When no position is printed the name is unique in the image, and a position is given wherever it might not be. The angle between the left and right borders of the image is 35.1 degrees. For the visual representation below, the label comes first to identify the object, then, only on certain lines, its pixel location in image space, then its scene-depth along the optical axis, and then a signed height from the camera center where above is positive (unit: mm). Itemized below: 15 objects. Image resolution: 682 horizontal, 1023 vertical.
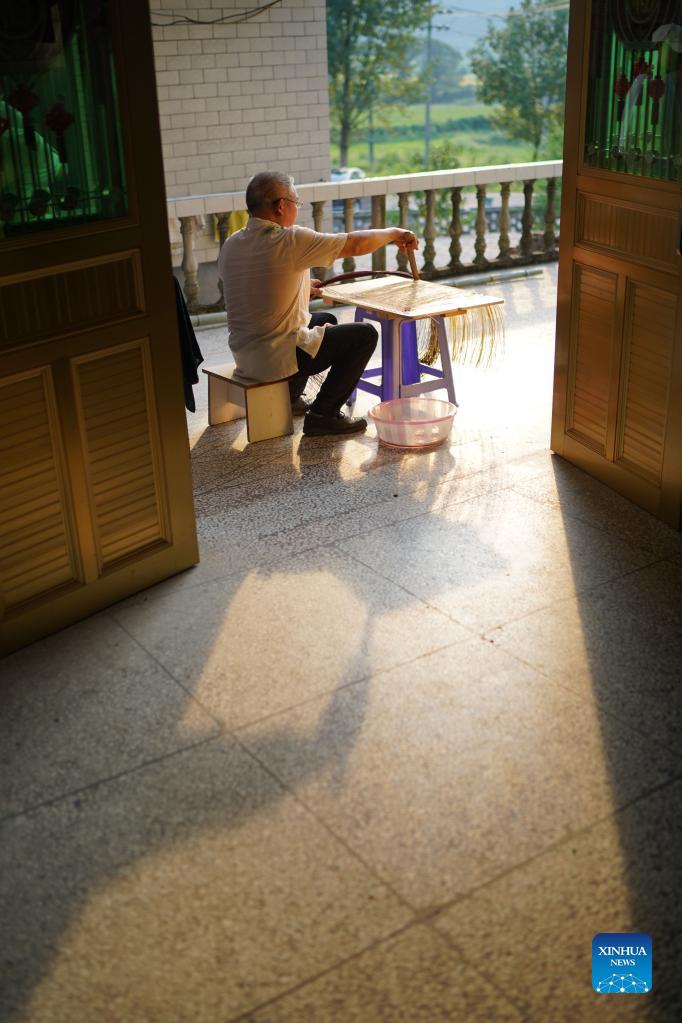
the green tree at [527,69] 27047 +328
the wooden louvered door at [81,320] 3121 -645
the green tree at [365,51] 24266 +815
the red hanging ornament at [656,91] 3850 -42
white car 21562 -2278
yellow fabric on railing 8275 -936
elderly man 4879 -920
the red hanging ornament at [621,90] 4031 -36
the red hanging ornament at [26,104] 3038 -11
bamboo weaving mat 4980 -949
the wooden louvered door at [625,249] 3885 -615
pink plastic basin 4980 -1466
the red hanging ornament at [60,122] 3143 -61
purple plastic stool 5246 -1285
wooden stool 5141 -1392
